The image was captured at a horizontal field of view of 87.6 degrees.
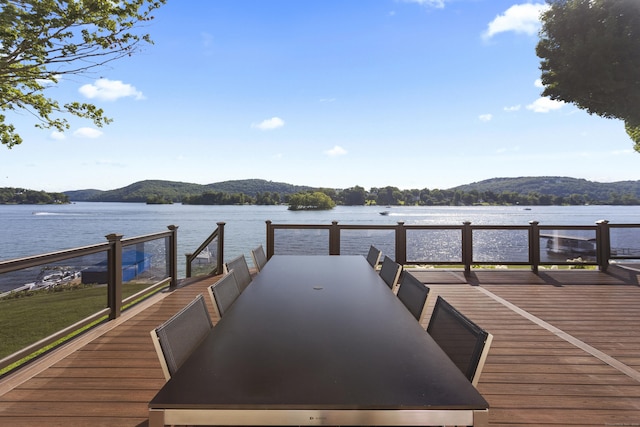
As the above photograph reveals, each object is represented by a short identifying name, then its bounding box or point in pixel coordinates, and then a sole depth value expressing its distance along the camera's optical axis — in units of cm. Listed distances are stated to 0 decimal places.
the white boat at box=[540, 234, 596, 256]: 693
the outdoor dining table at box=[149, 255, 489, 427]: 100
